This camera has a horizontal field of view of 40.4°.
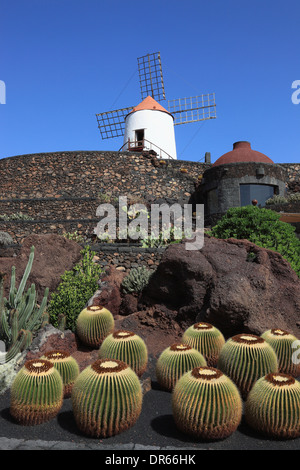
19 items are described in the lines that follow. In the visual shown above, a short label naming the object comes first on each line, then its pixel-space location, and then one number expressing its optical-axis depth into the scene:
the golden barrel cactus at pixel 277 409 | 3.90
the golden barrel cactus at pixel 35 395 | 4.29
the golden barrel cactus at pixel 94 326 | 6.50
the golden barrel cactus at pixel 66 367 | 4.99
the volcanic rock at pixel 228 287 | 6.26
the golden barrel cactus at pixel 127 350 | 5.29
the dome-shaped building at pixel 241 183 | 18.45
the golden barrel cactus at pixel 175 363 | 4.99
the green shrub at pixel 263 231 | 8.52
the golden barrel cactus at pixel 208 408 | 3.88
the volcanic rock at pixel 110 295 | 7.72
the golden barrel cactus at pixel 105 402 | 3.95
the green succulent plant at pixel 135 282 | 8.07
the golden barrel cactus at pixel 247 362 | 4.80
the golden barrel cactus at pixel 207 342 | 5.62
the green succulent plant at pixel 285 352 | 5.41
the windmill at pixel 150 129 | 26.05
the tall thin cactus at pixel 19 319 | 6.09
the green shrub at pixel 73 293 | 7.54
